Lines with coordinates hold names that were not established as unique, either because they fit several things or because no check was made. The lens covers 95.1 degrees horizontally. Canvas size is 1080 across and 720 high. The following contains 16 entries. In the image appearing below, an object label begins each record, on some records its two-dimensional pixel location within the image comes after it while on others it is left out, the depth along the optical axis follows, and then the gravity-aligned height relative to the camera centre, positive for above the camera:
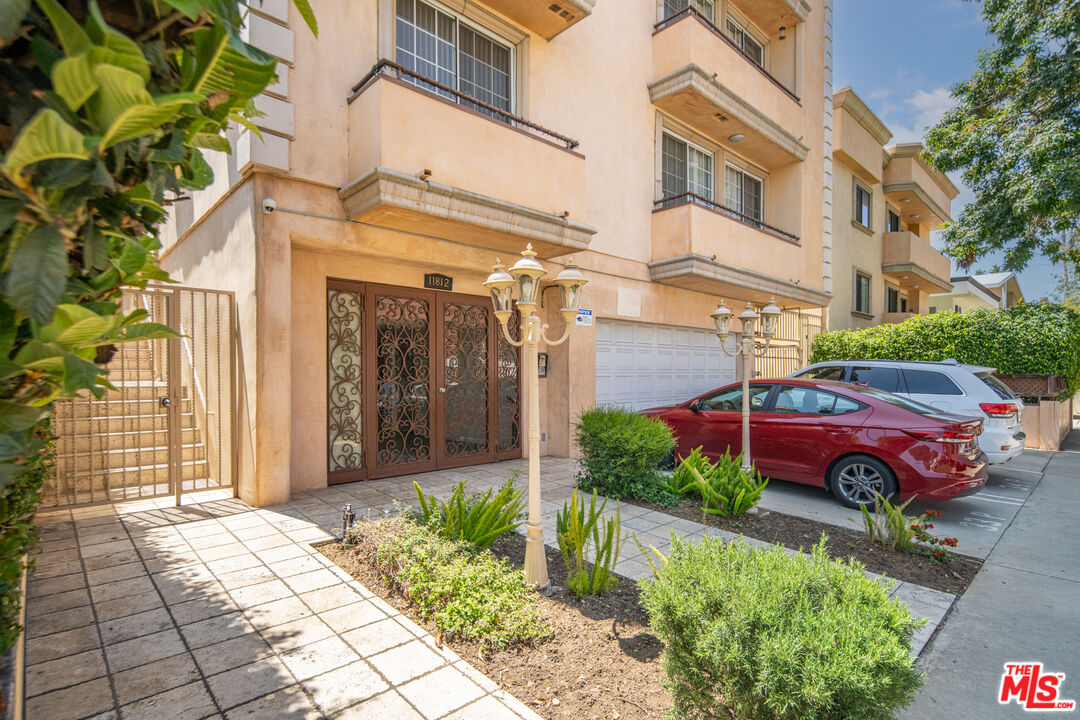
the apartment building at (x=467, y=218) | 5.57 +1.93
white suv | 7.16 -0.58
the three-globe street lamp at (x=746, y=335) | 6.04 +0.25
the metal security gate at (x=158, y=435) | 5.62 -0.95
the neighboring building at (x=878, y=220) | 15.02 +4.69
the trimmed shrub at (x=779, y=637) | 1.80 -1.13
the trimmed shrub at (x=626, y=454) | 6.20 -1.26
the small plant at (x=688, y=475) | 5.97 -1.48
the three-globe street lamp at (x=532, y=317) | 3.71 +0.32
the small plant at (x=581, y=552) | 3.55 -1.47
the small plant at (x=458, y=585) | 3.04 -1.58
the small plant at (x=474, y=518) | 4.02 -1.36
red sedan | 5.57 -1.08
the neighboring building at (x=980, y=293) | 24.69 +3.26
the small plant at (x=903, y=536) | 4.42 -1.68
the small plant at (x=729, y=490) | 5.36 -1.50
